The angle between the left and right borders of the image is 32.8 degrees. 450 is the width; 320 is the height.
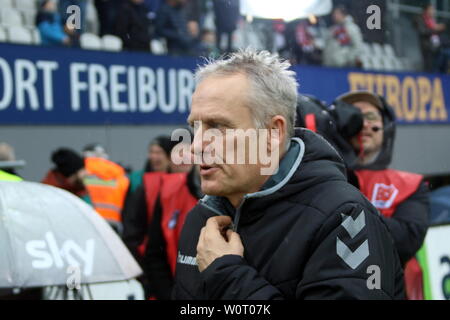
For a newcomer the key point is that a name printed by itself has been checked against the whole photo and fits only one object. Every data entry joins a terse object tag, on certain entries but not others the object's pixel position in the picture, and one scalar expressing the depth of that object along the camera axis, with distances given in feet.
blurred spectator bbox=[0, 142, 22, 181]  9.23
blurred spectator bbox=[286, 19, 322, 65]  33.96
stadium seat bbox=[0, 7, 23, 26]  25.14
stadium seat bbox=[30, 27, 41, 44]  25.02
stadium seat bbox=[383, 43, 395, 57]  40.58
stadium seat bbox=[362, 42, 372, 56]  38.27
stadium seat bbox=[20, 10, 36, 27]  25.81
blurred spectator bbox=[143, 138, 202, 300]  13.87
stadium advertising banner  23.70
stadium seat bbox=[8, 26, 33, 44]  24.28
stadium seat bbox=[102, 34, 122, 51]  26.81
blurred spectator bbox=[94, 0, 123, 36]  26.94
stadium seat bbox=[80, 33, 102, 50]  26.01
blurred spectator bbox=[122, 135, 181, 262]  15.26
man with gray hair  5.68
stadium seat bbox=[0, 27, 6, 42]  23.99
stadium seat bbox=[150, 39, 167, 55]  28.68
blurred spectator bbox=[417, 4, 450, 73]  40.70
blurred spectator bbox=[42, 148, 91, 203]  19.57
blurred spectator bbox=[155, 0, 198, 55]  29.63
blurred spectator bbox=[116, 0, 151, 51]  27.04
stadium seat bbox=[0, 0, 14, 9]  26.27
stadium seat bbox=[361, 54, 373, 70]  37.91
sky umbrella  8.24
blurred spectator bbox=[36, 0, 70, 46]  25.09
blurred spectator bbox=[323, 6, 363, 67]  35.60
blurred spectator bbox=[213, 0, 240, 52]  27.02
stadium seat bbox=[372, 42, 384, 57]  39.18
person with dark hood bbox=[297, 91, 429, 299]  10.49
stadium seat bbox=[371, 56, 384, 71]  38.09
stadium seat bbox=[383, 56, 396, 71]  39.03
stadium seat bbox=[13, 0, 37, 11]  26.76
